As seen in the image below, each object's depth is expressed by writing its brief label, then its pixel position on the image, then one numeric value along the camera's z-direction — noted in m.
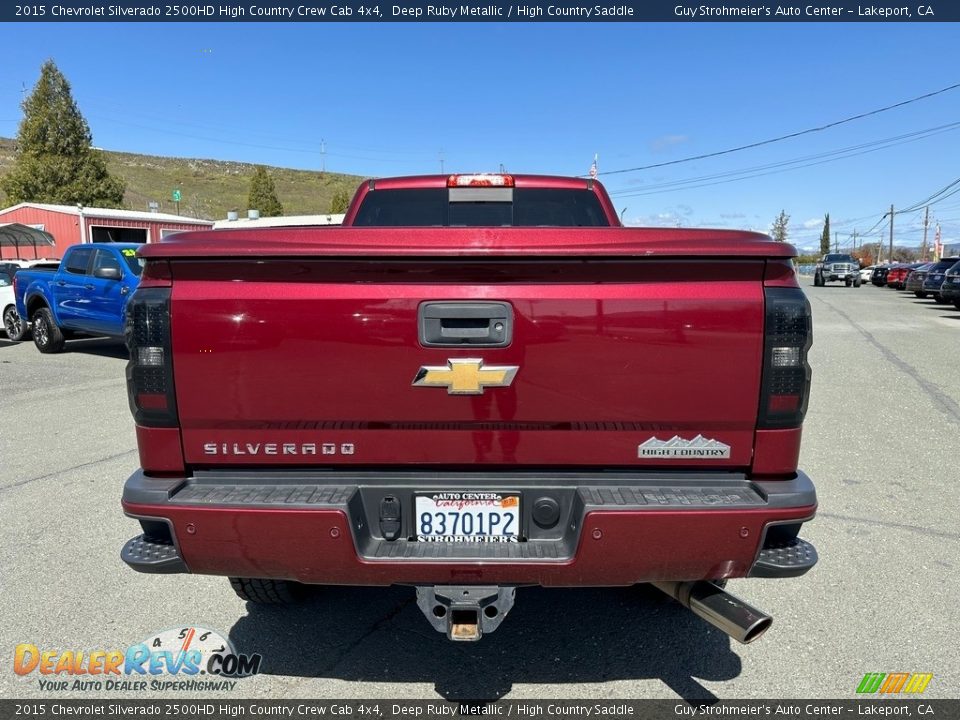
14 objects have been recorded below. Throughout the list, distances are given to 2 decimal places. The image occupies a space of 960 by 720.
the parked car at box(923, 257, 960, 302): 24.59
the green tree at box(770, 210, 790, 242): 103.50
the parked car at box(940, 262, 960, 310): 20.80
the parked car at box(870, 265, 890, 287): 39.68
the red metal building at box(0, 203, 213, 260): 32.84
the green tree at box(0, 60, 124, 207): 39.84
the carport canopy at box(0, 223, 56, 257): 26.67
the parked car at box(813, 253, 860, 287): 39.50
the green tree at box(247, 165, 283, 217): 63.88
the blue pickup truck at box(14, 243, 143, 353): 10.78
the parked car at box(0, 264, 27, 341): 13.63
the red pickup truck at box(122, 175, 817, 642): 2.16
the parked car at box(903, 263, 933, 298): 27.16
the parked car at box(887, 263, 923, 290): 34.84
